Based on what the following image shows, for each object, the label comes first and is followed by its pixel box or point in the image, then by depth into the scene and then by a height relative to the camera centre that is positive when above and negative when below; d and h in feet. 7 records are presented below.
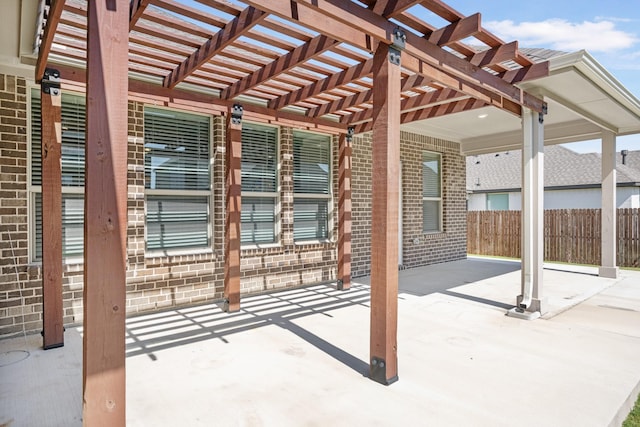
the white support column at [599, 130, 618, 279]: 25.99 -0.06
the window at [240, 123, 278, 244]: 20.53 +1.65
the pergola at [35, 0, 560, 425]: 6.23 +4.64
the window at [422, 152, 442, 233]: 31.45 +1.66
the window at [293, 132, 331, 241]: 22.72 +1.68
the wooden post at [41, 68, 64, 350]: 12.39 +0.41
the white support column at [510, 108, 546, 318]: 17.01 -0.25
